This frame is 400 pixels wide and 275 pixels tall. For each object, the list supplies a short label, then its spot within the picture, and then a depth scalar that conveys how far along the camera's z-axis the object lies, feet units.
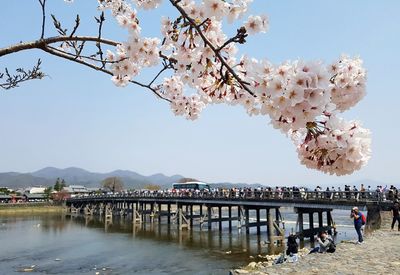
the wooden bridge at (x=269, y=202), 65.46
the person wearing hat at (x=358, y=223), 43.01
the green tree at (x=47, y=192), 277.93
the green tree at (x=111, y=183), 356.98
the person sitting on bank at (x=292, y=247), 42.93
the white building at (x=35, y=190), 353.80
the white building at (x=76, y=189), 348.88
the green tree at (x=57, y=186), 315.58
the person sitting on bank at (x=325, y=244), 39.34
